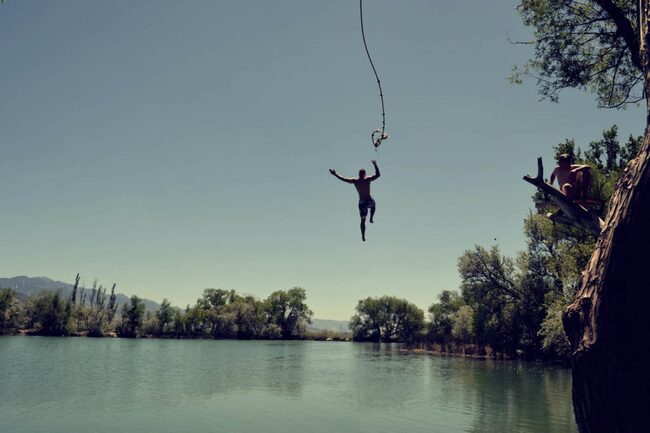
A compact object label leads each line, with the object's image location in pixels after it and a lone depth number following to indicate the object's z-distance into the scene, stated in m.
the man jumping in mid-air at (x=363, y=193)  10.10
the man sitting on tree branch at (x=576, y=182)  8.47
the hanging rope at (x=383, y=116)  8.41
